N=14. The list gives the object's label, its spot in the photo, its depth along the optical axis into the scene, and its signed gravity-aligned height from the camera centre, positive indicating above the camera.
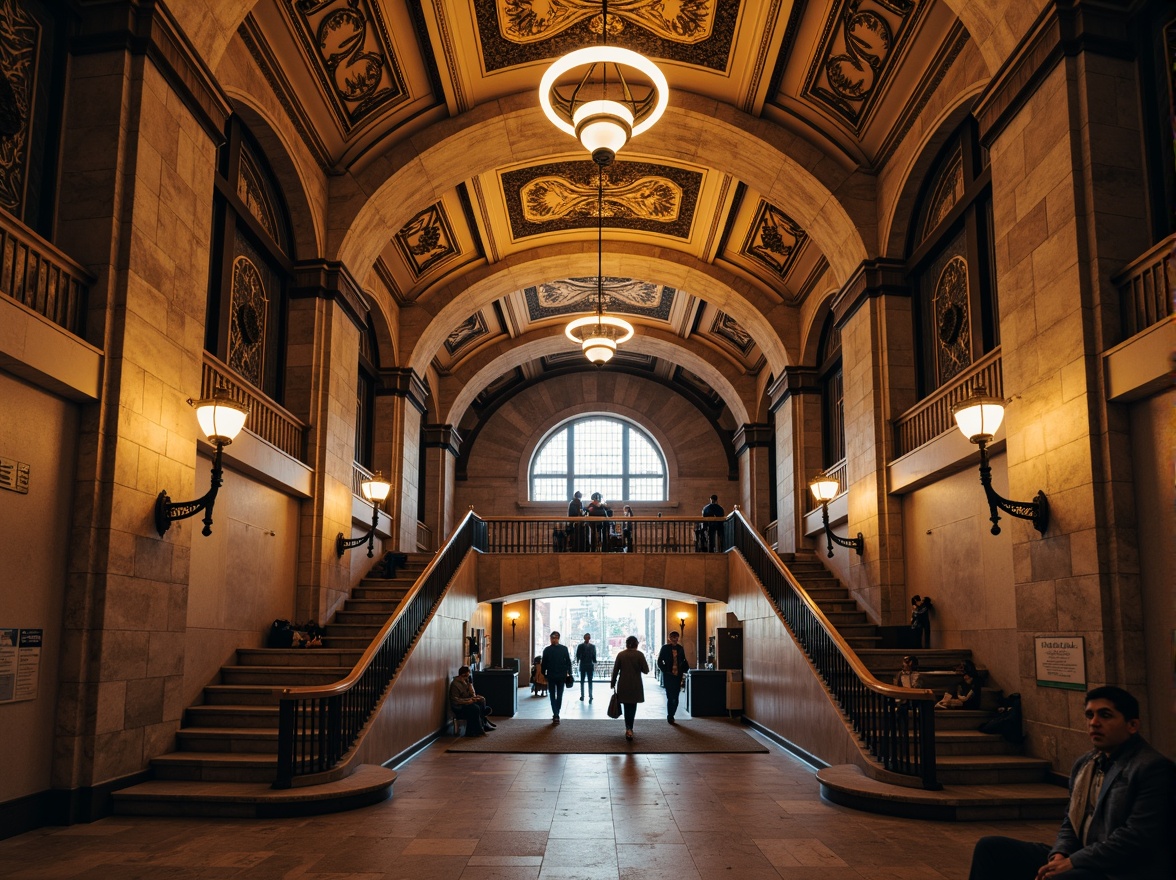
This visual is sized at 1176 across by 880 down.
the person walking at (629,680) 12.84 -1.07
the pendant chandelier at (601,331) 16.95 +4.98
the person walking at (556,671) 15.60 -1.15
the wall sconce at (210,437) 7.90 +1.32
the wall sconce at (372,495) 13.62 +1.56
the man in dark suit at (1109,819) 3.44 -0.80
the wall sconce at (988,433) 8.02 +1.42
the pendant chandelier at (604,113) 9.26 +5.00
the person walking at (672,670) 15.59 -1.13
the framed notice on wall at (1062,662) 7.47 -0.48
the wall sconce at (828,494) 13.86 +1.52
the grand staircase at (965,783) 7.29 -1.48
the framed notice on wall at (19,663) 6.45 -0.45
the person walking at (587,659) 21.56 -1.32
